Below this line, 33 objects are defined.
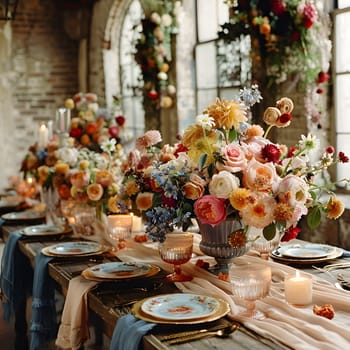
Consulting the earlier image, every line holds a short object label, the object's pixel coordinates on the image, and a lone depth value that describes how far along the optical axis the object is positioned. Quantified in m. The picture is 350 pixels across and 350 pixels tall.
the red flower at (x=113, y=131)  4.80
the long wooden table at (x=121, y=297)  1.74
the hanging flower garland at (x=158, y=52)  5.59
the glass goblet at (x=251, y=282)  1.95
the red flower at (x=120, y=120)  4.93
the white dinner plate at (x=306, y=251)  2.60
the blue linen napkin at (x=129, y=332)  1.82
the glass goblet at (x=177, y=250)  2.35
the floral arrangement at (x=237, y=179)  2.11
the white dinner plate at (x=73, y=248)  2.87
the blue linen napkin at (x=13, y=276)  3.42
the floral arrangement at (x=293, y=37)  4.06
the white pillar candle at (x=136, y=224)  3.40
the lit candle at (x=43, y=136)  4.41
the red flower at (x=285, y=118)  2.26
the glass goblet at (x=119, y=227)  2.92
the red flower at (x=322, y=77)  4.11
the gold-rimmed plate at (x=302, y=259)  2.54
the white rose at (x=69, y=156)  3.67
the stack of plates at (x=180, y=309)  1.86
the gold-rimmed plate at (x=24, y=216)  3.98
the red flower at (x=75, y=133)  4.58
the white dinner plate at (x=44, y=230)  3.41
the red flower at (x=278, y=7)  4.08
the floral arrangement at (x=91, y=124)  4.62
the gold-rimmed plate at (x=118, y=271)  2.38
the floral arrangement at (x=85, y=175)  3.27
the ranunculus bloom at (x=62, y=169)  3.53
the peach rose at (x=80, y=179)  3.30
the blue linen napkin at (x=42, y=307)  2.80
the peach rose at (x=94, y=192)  3.20
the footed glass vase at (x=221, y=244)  2.35
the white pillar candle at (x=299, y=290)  2.02
